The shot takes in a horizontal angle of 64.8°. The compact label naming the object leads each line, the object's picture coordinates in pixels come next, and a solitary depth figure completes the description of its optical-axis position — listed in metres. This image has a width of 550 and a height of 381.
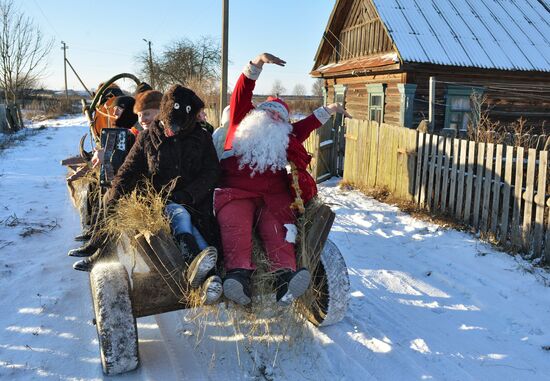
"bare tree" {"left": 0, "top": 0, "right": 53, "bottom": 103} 22.86
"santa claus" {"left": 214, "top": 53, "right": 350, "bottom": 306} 2.76
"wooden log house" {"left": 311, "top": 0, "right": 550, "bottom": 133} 10.86
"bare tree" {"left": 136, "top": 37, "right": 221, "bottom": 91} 35.12
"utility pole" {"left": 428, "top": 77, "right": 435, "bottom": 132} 8.14
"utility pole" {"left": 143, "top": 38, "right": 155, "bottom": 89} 33.28
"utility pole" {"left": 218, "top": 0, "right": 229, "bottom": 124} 14.86
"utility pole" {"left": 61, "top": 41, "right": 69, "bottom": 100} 50.12
